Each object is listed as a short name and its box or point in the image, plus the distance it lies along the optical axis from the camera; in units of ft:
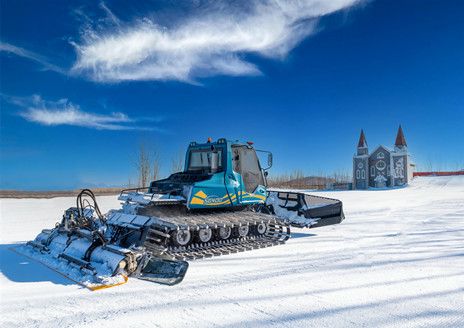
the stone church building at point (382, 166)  179.32
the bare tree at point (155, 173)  106.69
